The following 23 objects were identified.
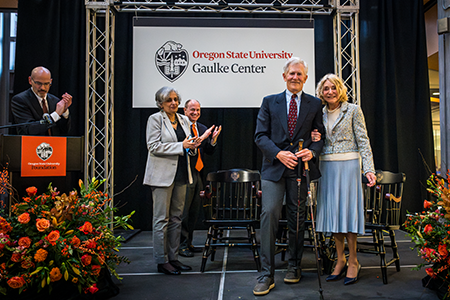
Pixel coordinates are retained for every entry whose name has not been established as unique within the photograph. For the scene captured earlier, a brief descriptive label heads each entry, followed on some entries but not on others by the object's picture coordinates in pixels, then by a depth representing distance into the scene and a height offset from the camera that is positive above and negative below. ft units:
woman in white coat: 9.96 -0.22
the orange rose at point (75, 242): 7.08 -1.51
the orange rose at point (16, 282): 6.66 -2.19
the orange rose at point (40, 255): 6.84 -1.72
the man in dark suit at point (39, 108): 11.76 +2.04
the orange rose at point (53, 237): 6.88 -1.38
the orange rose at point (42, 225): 7.00 -1.16
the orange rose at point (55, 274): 6.89 -2.12
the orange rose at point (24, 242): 6.93 -1.49
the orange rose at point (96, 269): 7.50 -2.20
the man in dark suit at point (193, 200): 12.34 -1.22
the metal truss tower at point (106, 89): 15.23 +3.42
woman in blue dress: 8.86 -0.13
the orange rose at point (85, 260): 7.25 -1.92
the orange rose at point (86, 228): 7.43 -1.29
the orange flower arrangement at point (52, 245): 6.87 -1.58
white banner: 15.64 +4.87
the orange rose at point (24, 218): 7.04 -1.03
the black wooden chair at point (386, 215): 9.61 -1.47
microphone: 8.75 +1.18
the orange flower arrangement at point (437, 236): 7.41 -1.54
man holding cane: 8.43 +0.28
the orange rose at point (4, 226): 7.07 -1.20
